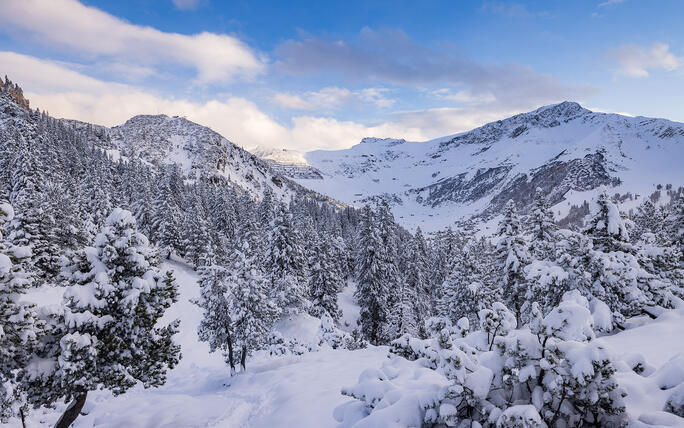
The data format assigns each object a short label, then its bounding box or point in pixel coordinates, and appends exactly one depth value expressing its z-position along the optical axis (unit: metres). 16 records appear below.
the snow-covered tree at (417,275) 46.08
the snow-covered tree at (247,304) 22.16
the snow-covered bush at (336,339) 27.75
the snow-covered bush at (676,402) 5.53
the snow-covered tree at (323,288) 39.59
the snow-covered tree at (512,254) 25.03
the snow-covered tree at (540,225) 25.84
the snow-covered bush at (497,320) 7.04
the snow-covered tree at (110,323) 10.54
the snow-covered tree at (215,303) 21.86
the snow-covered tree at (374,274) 34.59
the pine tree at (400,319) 36.12
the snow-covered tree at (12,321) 9.36
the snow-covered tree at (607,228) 16.84
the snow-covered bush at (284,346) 26.69
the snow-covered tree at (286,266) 35.22
